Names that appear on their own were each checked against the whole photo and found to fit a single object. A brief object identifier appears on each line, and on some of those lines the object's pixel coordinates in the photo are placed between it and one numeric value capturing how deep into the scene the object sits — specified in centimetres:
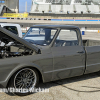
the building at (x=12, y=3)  8538
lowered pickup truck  314
